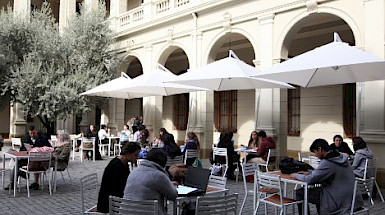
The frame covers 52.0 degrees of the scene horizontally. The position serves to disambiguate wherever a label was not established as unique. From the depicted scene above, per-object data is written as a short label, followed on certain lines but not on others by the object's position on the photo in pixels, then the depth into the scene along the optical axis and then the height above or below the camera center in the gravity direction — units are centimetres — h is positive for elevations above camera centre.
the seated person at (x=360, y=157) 757 -63
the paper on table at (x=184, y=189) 445 -78
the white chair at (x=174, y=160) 861 -84
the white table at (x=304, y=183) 522 -80
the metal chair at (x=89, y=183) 493 -81
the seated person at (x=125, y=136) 1409 -52
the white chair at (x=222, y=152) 970 -74
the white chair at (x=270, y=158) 936 -84
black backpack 599 -65
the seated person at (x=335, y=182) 497 -74
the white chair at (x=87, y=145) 1338 -83
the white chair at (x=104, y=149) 1614 -118
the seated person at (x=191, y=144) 955 -53
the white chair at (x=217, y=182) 521 -79
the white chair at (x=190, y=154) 940 -77
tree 1557 +249
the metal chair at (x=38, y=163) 784 -89
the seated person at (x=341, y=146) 881 -50
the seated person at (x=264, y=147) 984 -62
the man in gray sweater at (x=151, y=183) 398 -62
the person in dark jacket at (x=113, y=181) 465 -70
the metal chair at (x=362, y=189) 493 -84
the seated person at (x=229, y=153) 992 -77
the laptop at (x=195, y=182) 450 -73
